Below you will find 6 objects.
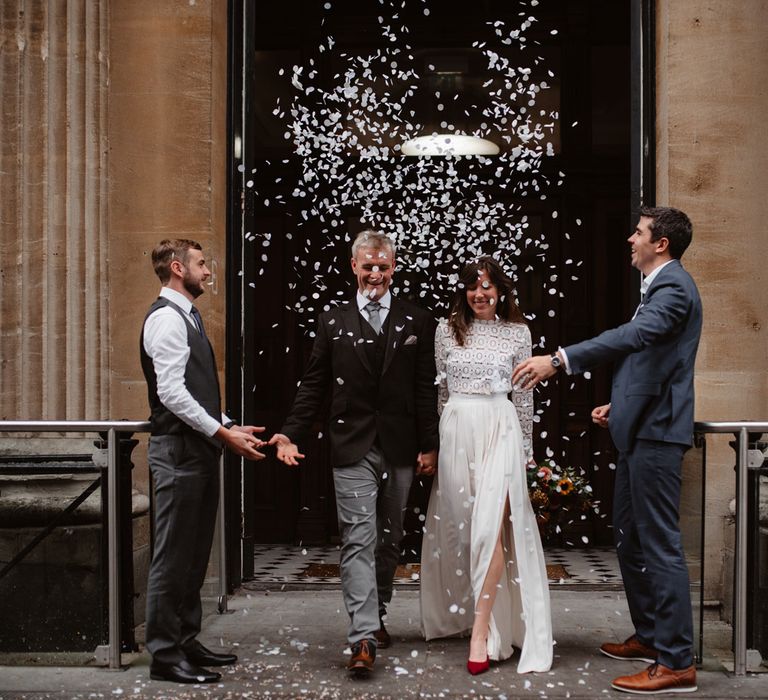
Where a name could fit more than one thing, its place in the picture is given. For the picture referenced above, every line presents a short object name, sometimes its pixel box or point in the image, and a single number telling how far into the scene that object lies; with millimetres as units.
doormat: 6971
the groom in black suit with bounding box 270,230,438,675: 4629
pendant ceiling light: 8359
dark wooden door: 8391
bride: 4605
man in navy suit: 4168
